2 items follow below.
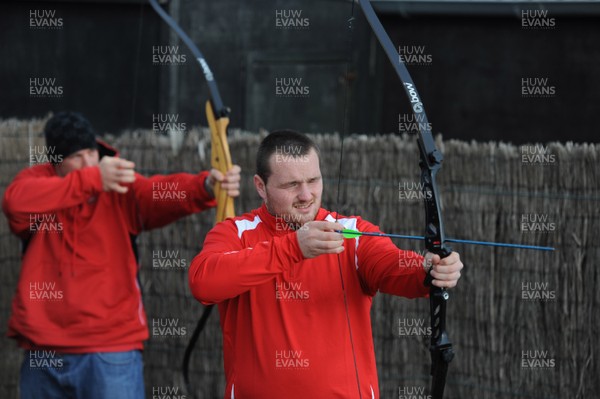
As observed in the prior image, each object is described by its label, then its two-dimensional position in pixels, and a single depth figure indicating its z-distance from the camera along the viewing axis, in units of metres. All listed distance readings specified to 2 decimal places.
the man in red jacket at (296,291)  5.26
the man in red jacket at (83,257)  7.52
